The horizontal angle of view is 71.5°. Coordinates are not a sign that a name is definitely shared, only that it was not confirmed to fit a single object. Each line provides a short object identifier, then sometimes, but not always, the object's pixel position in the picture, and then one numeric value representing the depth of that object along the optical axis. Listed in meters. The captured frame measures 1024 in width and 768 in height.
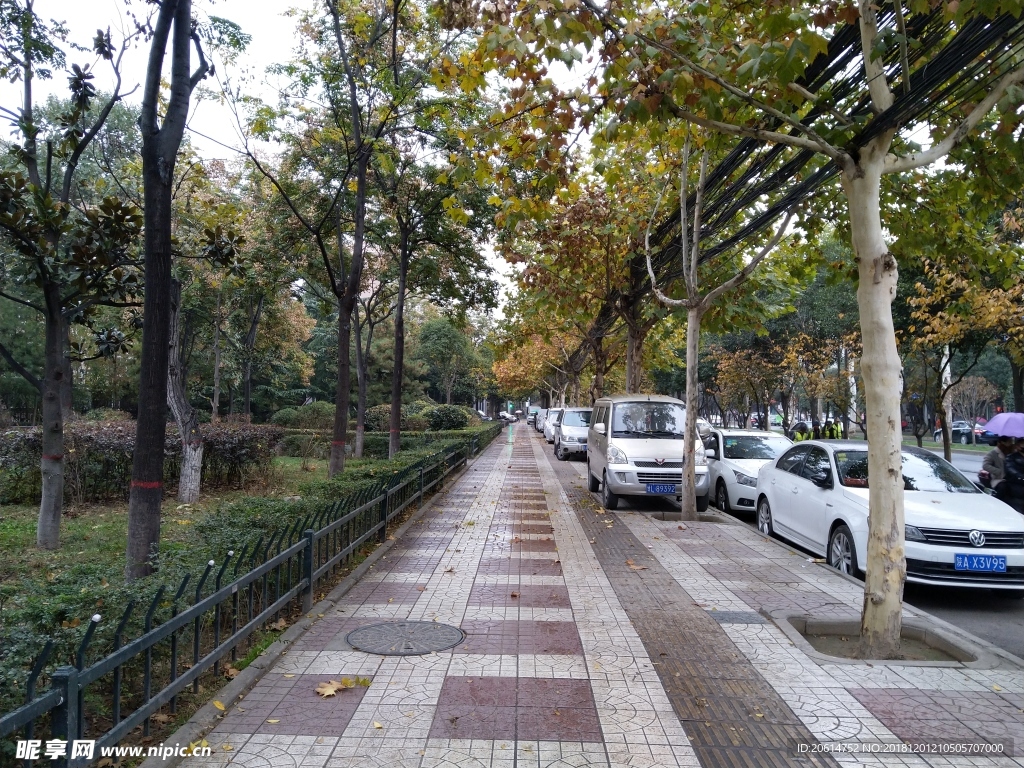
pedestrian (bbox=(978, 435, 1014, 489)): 9.85
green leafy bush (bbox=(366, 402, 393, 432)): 31.77
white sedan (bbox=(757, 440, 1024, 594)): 6.79
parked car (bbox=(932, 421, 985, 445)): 47.34
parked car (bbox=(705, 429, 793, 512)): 13.05
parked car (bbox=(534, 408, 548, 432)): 53.31
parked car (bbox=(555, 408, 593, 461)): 25.80
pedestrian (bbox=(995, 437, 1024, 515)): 9.41
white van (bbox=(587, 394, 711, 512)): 12.48
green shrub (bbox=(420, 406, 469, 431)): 33.84
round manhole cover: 5.28
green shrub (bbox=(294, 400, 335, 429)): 29.97
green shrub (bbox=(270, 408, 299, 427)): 31.68
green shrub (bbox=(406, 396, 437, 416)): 34.72
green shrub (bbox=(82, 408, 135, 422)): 24.48
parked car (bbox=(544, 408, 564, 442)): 35.88
